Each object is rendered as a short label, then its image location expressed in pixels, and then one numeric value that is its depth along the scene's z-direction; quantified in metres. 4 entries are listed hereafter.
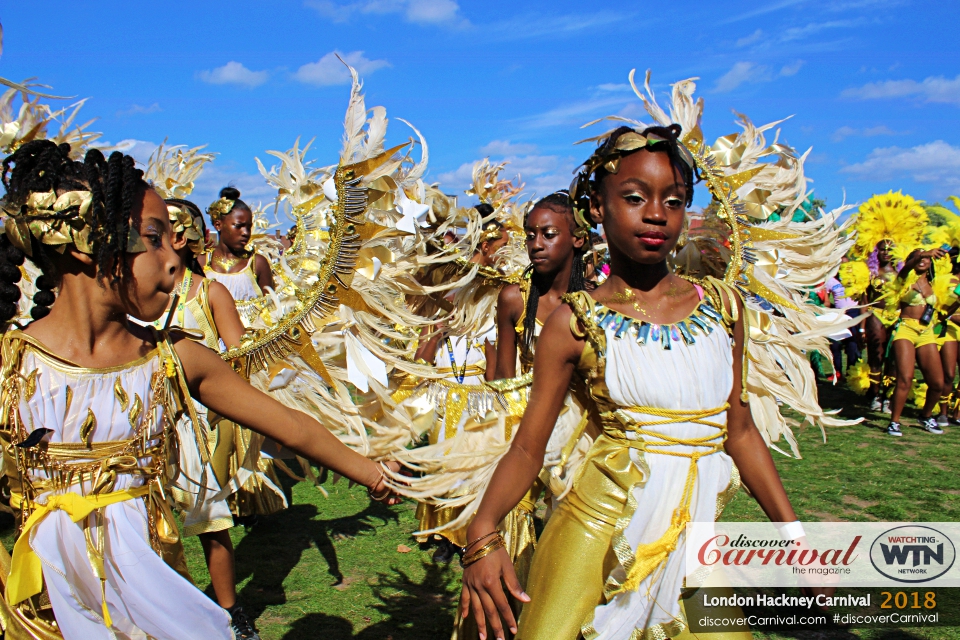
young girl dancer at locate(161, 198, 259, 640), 4.14
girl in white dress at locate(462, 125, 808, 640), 2.27
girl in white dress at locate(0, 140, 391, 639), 2.08
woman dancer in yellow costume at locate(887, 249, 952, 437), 9.47
